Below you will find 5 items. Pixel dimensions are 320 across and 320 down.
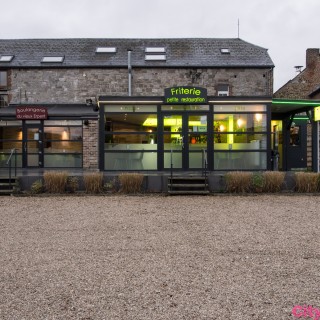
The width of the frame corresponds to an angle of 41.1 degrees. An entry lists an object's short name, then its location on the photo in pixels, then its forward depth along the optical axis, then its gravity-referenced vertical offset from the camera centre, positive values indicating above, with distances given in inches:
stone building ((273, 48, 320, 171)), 644.7 +31.6
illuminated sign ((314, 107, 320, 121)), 615.9 +56.8
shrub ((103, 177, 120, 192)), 532.1 -38.2
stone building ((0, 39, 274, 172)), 620.7 +78.8
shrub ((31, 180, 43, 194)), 524.7 -39.4
